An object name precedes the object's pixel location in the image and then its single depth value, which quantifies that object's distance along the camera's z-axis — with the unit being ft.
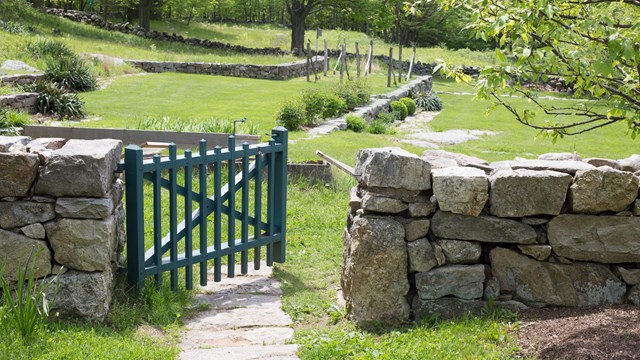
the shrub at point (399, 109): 66.23
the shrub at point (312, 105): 52.65
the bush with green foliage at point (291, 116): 49.60
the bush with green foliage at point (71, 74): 63.52
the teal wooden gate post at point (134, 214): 17.95
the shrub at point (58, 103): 52.37
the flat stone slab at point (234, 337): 16.90
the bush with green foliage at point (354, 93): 62.95
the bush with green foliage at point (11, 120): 39.56
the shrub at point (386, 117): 61.57
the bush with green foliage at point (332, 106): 56.65
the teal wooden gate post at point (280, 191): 22.31
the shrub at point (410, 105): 70.18
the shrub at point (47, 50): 71.78
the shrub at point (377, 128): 54.93
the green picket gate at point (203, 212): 18.37
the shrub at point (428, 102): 76.89
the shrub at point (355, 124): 54.03
